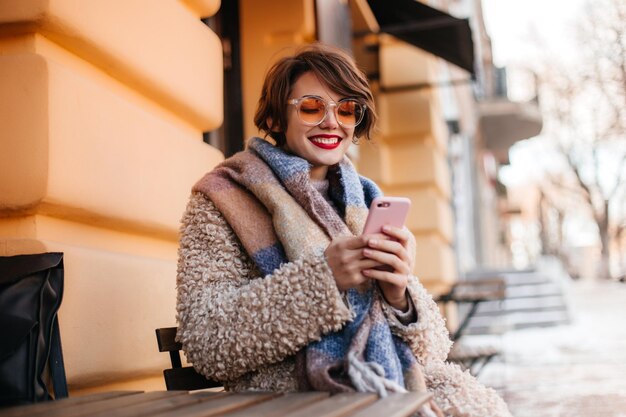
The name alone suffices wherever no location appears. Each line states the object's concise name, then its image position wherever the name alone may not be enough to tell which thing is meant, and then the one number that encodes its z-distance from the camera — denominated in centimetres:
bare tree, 1074
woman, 178
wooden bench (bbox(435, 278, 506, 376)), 462
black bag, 166
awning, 654
